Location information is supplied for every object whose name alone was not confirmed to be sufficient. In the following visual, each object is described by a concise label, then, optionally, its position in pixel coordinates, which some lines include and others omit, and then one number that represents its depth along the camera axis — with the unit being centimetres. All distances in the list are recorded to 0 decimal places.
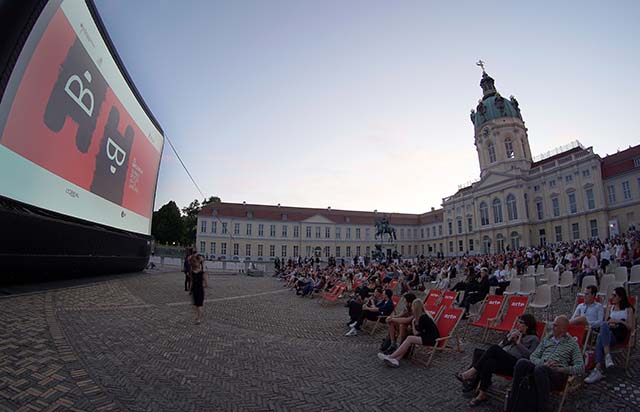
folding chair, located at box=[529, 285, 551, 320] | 738
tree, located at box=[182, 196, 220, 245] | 6147
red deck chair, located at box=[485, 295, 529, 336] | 591
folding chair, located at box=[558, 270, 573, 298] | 966
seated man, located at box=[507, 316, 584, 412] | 322
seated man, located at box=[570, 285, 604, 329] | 496
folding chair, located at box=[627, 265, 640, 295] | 838
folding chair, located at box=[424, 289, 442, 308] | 800
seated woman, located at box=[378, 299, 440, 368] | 501
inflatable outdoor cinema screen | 659
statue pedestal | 6334
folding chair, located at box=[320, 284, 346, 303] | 1165
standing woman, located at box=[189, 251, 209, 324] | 745
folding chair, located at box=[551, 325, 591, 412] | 408
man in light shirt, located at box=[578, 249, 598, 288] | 1036
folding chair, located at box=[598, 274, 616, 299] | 734
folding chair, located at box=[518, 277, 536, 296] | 882
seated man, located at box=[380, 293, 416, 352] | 562
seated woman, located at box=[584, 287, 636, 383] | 420
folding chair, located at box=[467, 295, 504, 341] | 640
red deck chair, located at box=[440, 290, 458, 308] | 659
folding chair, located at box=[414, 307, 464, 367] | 547
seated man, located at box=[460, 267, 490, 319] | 854
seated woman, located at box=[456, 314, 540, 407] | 375
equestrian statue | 3616
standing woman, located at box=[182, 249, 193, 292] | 1250
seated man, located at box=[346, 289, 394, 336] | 733
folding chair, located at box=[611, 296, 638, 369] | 443
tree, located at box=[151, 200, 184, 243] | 5556
